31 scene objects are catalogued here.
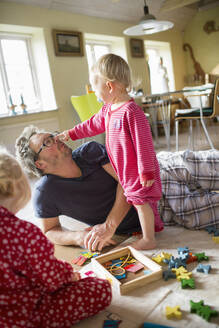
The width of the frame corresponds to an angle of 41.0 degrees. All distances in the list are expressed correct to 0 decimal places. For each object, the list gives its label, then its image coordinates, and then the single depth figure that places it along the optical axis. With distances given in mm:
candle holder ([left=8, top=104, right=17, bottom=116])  3907
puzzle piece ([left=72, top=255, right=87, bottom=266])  1449
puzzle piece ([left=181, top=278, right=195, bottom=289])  1126
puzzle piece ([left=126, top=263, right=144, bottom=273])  1284
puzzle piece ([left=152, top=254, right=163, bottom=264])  1341
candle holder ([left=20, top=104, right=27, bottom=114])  3982
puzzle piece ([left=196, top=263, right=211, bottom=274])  1209
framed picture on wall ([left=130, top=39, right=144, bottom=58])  5777
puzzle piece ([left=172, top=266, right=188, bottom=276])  1225
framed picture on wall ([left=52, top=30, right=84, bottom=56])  4289
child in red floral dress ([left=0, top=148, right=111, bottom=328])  860
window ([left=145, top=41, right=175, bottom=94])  6727
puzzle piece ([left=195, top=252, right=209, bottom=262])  1310
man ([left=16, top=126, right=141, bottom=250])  1480
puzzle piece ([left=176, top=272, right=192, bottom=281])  1184
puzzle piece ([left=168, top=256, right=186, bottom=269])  1275
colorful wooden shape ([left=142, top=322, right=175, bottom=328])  937
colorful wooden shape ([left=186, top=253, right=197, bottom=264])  1310
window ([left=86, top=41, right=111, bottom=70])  5309
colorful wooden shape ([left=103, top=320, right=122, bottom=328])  991
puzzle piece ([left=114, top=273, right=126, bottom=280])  1253
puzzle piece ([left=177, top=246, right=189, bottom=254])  1375
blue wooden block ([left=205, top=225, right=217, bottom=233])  1559
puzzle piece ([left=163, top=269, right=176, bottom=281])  1207
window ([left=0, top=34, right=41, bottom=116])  3992
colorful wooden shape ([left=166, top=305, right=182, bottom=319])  974
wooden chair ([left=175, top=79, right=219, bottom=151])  3401
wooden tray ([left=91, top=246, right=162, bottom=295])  1166
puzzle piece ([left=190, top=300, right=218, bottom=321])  946
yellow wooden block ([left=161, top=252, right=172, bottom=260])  1357
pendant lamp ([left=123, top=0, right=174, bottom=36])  3422
